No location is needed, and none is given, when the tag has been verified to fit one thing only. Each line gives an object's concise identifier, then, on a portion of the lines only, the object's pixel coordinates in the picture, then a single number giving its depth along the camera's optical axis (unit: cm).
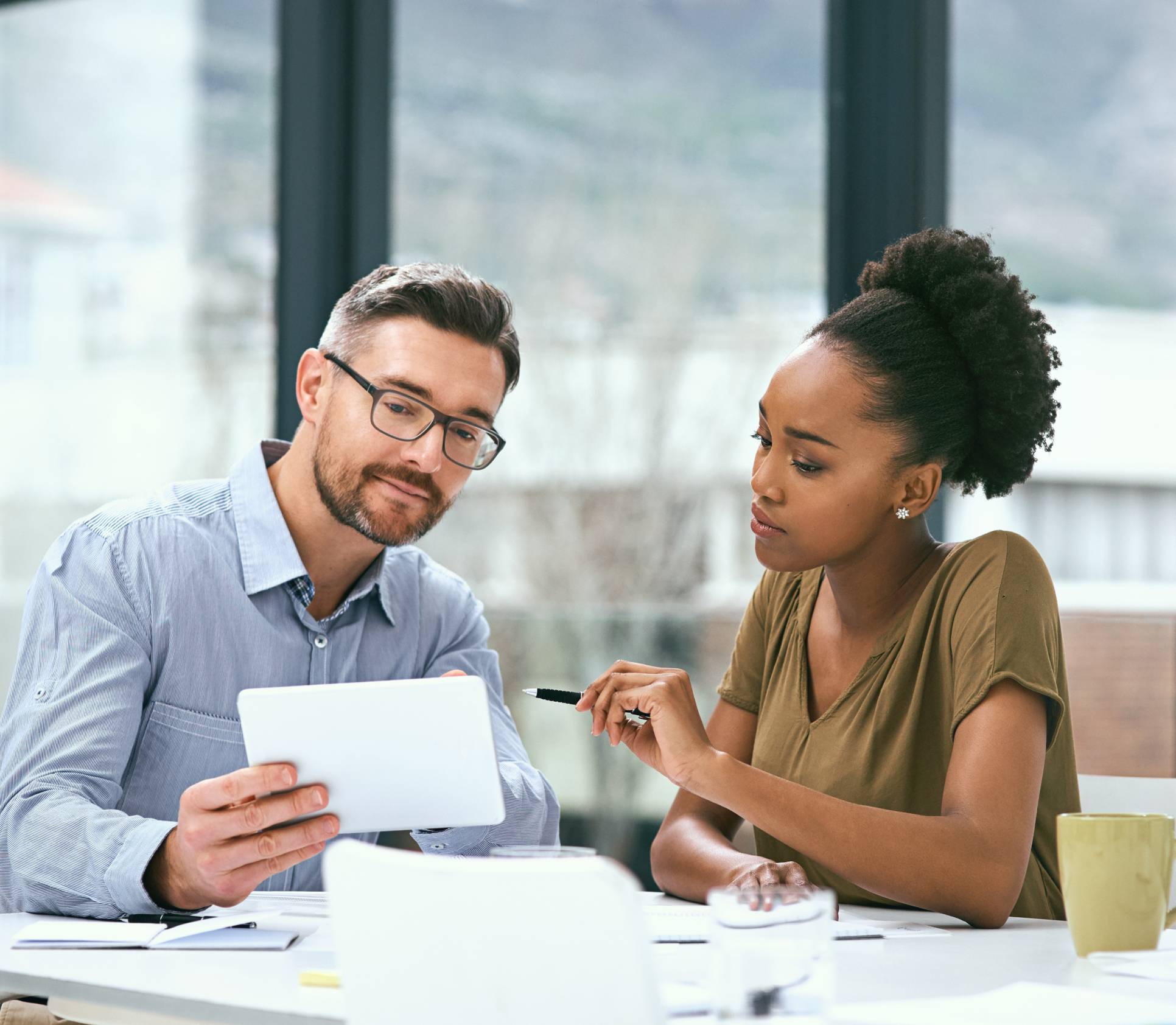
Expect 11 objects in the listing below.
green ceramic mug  203
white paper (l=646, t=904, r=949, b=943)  211
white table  190
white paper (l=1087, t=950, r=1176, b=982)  198
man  225
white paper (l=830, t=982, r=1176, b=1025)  185
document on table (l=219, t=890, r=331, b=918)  223
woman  227
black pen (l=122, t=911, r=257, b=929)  218
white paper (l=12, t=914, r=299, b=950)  206
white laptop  169
